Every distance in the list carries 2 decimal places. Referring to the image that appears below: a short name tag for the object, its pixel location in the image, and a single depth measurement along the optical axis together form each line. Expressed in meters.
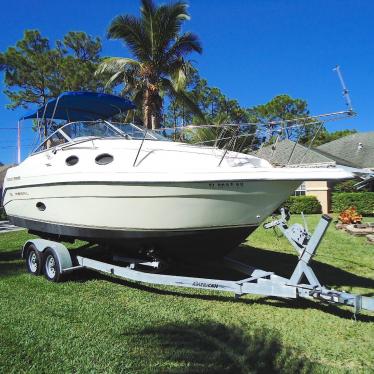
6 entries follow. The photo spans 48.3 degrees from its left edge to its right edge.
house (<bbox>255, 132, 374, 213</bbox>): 21.86
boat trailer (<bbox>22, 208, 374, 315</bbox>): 4.61
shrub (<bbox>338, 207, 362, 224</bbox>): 13.91
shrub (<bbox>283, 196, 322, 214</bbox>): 21.11
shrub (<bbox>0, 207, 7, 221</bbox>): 20.27
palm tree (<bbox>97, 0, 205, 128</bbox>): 18.66
